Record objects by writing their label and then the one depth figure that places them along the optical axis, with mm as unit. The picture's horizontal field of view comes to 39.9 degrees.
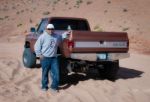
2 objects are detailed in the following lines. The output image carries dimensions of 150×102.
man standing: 5348
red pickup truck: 5688
